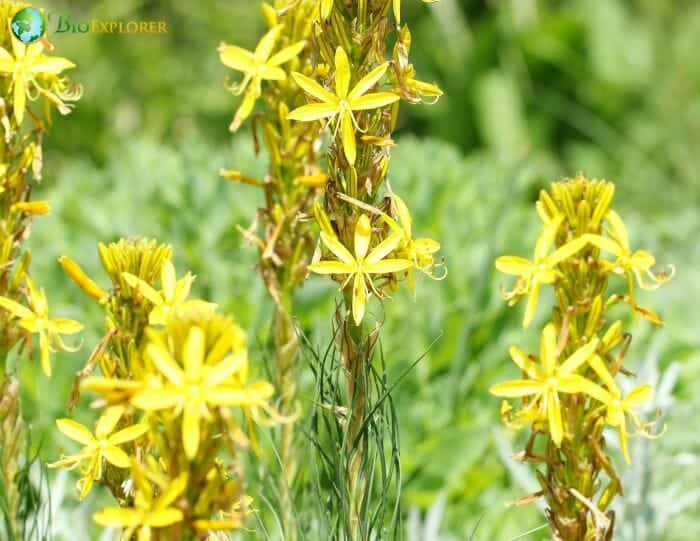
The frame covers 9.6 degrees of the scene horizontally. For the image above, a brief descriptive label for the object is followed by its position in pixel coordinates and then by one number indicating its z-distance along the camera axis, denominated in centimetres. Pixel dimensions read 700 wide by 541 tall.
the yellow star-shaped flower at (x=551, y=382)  171
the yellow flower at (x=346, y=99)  170
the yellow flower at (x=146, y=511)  162
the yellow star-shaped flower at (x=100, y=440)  166
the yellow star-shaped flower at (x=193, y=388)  160
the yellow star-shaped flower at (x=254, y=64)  183
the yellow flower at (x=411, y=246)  173
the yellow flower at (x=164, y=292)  168
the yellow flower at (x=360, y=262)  171
